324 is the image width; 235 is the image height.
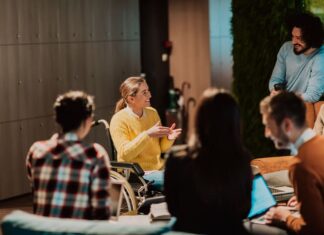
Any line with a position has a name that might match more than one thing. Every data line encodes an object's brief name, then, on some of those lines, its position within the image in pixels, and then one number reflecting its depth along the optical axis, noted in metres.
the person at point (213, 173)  4.13
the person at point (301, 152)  4.16
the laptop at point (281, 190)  5.39
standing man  7.90
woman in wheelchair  6.51
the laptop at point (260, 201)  4.79
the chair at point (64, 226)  3.72
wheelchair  6.09
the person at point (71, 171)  4.23
